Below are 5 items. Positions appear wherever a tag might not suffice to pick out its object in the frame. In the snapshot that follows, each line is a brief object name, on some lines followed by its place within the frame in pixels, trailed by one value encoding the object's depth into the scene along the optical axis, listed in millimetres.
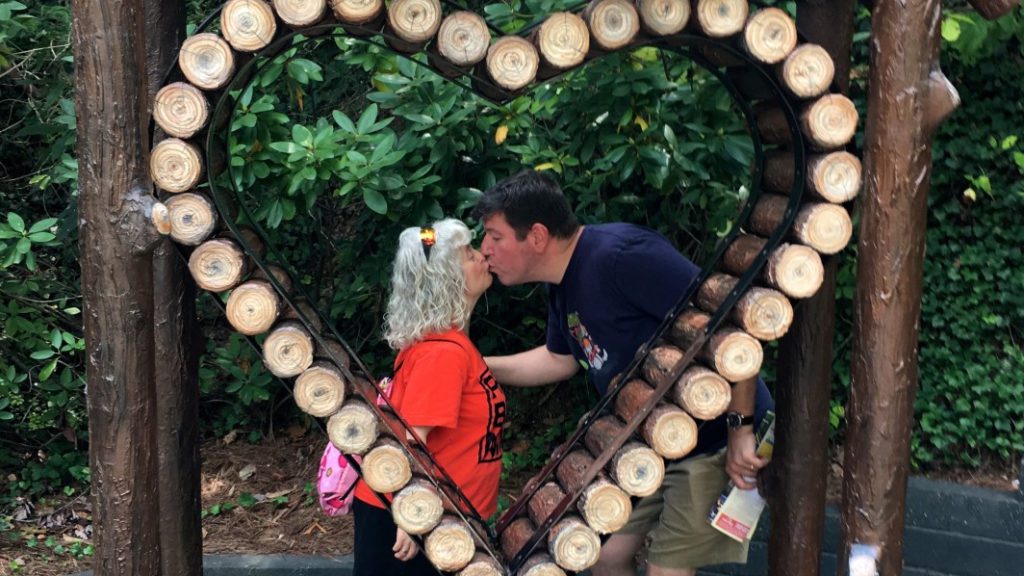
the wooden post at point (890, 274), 2541
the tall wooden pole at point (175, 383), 2979
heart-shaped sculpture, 2363
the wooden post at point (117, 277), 2393
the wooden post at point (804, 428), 2836
